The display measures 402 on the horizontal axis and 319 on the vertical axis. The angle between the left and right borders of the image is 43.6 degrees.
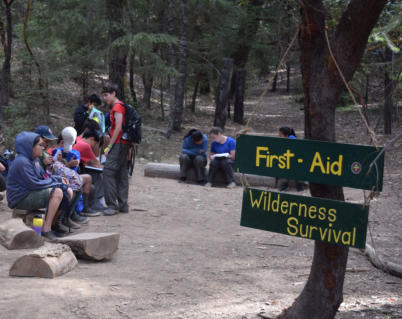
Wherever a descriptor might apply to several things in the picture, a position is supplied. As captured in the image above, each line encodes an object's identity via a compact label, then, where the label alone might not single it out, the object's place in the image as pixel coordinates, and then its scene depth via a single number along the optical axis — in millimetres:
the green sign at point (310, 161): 3043
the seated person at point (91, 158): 7574
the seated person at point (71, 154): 7074
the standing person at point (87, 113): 8867
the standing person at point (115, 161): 7520
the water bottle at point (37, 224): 6059
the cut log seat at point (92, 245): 5336
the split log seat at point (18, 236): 5645
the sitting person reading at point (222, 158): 10844
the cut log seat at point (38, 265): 4755
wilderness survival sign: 3018
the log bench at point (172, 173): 11070
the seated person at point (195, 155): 10984
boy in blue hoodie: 5855
